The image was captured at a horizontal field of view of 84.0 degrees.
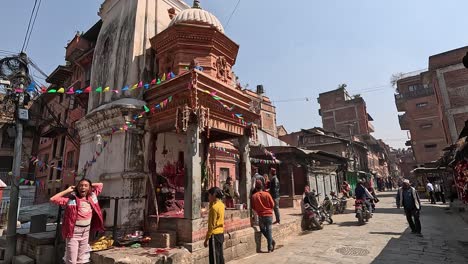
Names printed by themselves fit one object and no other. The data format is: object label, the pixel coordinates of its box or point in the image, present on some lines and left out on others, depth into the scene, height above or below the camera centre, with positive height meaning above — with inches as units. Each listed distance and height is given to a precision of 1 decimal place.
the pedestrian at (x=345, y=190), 776.3 -22.0
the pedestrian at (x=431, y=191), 860.4 -37.9
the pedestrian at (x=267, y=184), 469.5 +2.6
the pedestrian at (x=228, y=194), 484.1 -12.8
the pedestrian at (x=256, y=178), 419.6 +12.4
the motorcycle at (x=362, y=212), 466.0 -52.6
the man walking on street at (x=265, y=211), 323.9 -32.0
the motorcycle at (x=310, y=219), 453.7 -60.3
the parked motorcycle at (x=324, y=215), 488.9 -59.3
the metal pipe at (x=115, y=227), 278.1 -37.9
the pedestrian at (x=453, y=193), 721.1 -39.1
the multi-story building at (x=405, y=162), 2554.1 +189.9
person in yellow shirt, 231.2 -38.9
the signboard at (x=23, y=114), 352.9 +107.3
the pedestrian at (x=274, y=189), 417.4 -5.9
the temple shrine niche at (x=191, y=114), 289.0 +92.0
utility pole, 323.0 +14.9
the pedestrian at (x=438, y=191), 895.1 -39.2
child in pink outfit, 193.5 -19.2
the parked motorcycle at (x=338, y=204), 641.9 -53.4
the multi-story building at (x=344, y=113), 1802.4 +492.9
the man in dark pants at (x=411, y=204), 373.1 -33.5
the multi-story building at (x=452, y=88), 976.9 +342.6
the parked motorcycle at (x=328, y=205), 550.4 -45.2
